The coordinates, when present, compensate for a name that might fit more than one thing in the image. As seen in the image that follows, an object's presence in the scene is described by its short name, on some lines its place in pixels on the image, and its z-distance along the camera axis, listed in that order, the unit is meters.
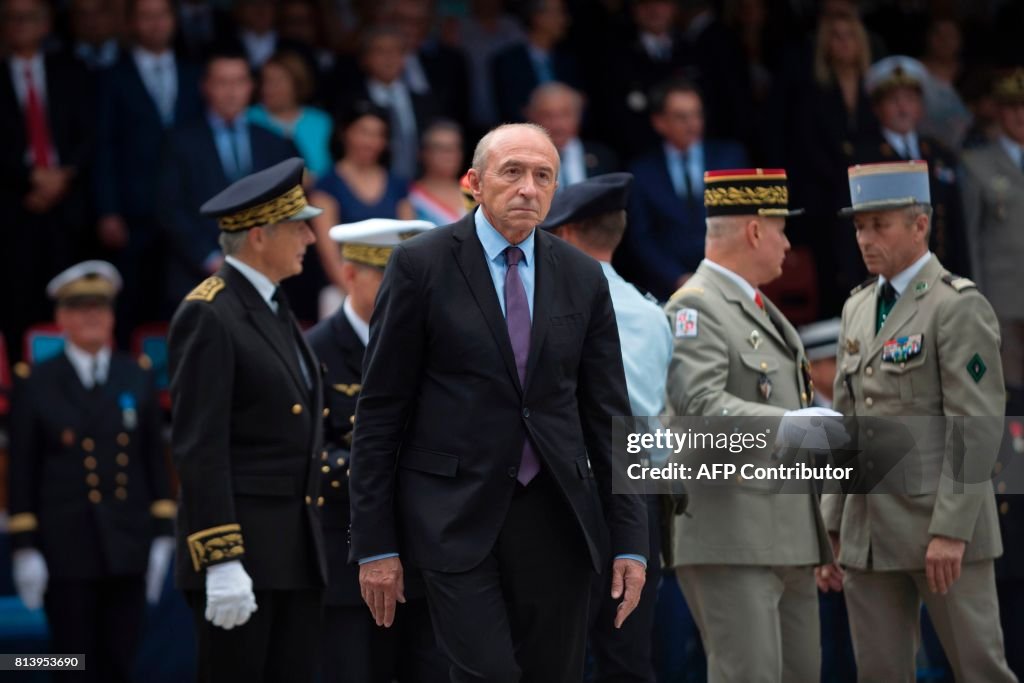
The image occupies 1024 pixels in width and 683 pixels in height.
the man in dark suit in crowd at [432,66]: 19.25
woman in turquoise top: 18.00
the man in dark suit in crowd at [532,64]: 19.44
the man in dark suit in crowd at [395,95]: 18.34
